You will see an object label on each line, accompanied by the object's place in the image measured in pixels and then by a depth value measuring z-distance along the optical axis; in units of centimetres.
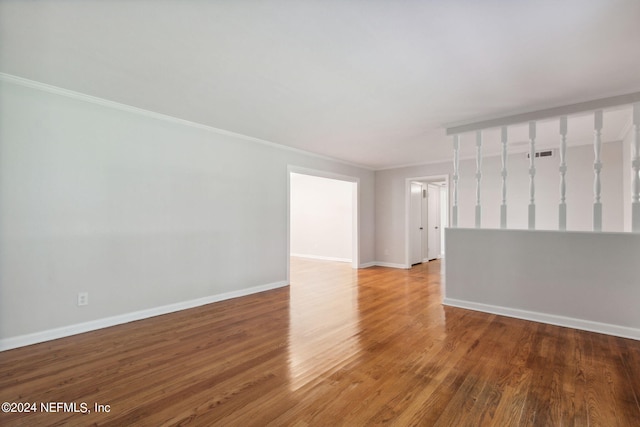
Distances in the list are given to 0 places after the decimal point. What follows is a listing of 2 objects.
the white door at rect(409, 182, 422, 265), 722
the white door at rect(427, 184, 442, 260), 830
